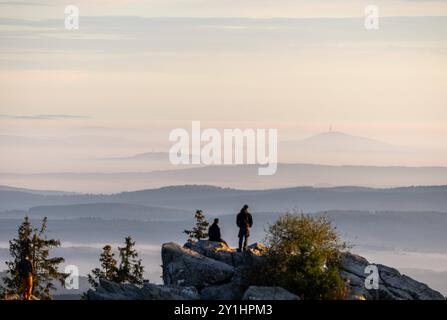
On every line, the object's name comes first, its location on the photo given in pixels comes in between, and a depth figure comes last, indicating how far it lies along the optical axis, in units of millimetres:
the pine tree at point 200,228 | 119562
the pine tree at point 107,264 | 121375
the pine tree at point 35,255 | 113000
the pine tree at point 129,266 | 118188
